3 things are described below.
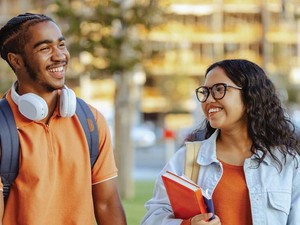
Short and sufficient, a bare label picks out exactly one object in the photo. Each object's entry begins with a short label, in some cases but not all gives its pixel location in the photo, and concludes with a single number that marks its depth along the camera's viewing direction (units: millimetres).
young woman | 3592
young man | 3559
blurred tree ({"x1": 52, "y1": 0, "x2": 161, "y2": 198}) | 13461
